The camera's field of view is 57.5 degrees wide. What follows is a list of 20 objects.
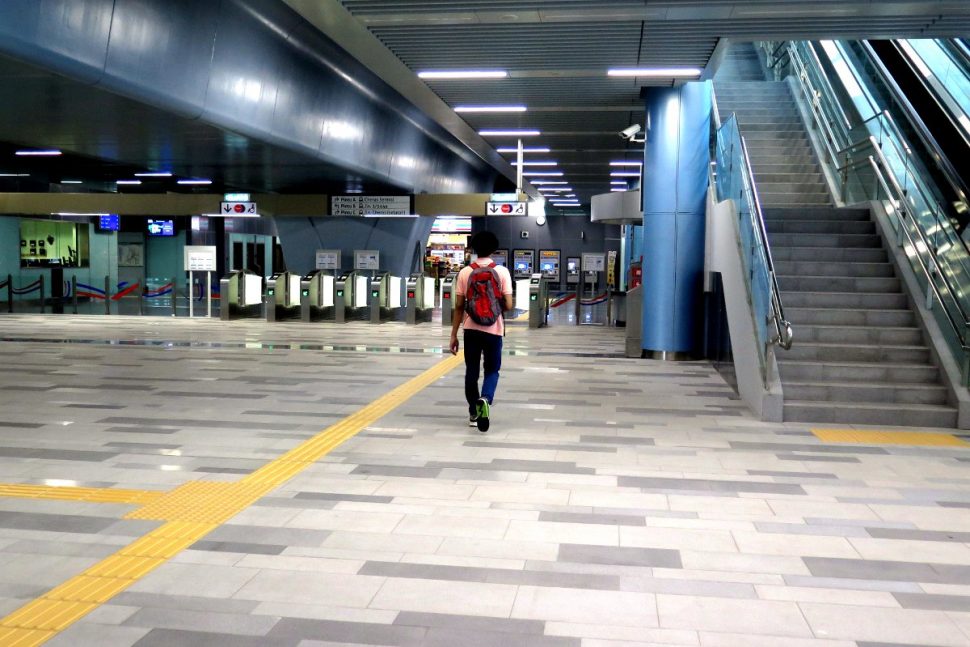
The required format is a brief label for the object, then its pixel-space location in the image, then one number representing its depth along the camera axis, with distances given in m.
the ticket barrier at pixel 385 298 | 20.83
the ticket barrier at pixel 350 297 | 21.08
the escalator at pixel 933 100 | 9.73
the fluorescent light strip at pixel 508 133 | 16.30
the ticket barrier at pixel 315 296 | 21.12
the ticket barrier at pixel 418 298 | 20.27
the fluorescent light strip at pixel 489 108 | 13.43
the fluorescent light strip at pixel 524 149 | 19.20
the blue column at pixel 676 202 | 12.50
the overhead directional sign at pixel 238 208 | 21.80
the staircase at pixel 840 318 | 8.02
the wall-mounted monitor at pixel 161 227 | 31.67
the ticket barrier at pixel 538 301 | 19.42
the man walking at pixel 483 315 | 7.16
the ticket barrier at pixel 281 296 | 21.27
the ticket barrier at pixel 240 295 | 21.39
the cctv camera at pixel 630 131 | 13.50
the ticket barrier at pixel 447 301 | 20.12
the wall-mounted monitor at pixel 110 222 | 30.11
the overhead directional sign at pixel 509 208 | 20.64
